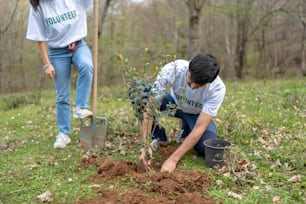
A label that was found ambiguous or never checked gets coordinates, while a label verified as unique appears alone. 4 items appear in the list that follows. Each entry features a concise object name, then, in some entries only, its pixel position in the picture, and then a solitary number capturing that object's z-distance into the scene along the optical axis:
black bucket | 3.38
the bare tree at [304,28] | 11.08
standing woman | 4.02
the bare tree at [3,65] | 10.94
